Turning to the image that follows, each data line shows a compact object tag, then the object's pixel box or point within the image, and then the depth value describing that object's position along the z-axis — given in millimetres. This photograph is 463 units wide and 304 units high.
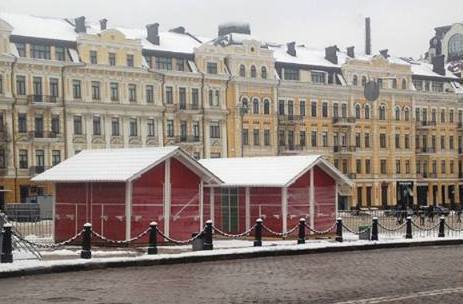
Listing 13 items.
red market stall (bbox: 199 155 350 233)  31906
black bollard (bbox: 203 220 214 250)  24688
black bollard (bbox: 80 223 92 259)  21719
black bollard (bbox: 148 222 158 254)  23281
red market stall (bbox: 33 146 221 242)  27672
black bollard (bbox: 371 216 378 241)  28891
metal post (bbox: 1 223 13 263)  19953
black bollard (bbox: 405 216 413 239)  30086
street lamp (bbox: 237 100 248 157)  71500
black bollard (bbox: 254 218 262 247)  26156
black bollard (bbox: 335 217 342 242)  28500
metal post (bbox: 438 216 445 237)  30950
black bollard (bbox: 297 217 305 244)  27125
